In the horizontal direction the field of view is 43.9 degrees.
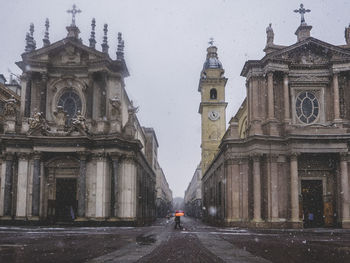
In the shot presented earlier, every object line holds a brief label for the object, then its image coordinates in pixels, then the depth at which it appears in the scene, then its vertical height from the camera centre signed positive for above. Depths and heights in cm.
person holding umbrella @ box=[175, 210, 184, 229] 3288 -233
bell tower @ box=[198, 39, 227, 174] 6925 +1180
